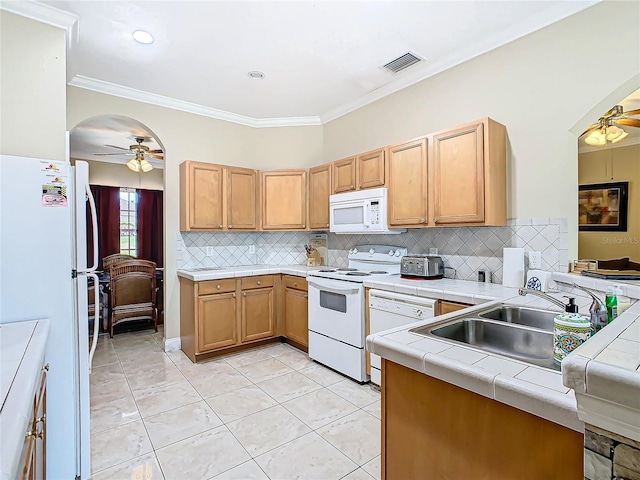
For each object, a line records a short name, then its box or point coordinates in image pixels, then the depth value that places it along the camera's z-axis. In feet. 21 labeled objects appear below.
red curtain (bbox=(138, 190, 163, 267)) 23.08
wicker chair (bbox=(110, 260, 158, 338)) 14.97
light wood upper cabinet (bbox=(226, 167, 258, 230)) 13.19
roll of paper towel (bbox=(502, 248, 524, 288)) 8.18
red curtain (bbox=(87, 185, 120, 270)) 21.34
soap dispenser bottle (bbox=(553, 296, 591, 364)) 3.21
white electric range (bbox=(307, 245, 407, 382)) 9.78
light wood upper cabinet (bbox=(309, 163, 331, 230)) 12.95
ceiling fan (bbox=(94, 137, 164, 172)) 17.16
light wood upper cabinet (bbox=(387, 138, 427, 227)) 9.53
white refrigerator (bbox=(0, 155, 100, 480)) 5.42
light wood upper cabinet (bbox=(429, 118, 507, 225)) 8.24
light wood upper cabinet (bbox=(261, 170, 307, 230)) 13.91
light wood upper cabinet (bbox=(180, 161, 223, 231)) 12.30
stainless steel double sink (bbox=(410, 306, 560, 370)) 4.51
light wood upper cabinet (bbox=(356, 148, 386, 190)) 10.68
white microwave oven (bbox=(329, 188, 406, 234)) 10.66
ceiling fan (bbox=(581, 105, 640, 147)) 10.96
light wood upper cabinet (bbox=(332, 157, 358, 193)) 11.75
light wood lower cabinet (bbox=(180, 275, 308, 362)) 11.52
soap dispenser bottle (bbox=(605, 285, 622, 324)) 3.57
